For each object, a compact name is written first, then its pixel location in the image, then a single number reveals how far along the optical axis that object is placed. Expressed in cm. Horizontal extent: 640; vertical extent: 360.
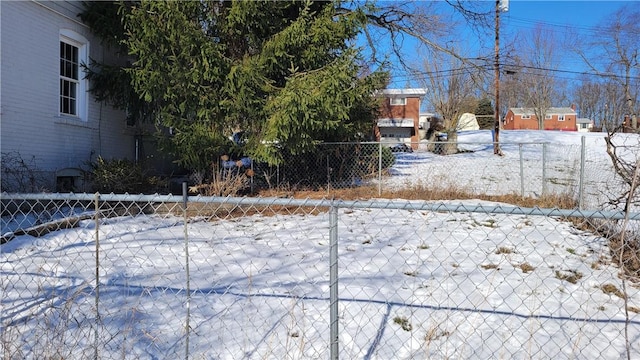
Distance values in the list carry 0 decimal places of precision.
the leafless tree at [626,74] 2981
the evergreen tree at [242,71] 897
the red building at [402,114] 3209
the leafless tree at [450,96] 2977
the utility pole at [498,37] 2022
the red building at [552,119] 5256
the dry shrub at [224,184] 898
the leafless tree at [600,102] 4478
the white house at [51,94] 810
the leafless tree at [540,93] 4341
